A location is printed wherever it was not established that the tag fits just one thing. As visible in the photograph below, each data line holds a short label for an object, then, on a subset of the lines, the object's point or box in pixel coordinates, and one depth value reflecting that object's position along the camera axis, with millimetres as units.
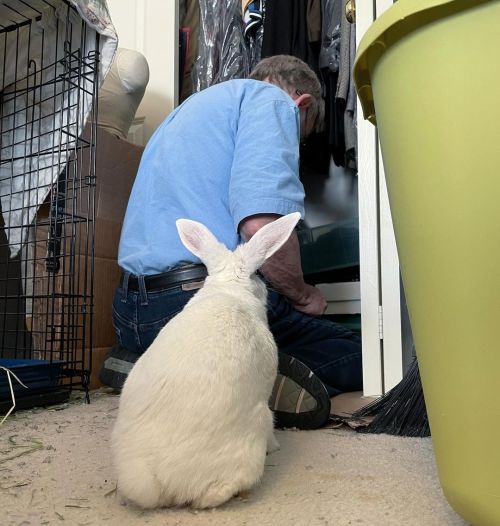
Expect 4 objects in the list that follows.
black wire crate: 1471
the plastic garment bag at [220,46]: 2268
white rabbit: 649
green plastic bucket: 451
